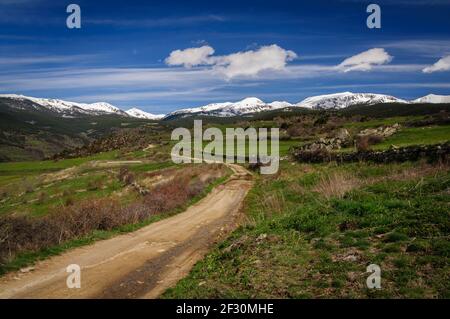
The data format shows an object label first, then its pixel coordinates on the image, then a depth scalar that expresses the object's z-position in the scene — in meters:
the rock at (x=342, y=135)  54.31
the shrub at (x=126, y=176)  55.39
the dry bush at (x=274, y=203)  24.33
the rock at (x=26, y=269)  14.12
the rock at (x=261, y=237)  15.30
